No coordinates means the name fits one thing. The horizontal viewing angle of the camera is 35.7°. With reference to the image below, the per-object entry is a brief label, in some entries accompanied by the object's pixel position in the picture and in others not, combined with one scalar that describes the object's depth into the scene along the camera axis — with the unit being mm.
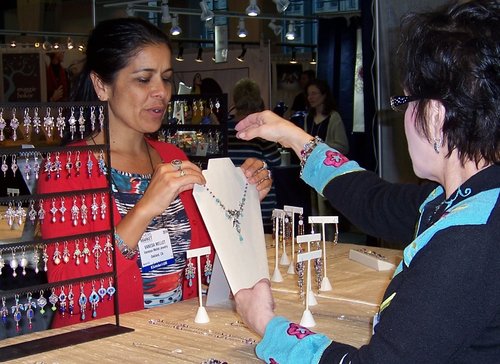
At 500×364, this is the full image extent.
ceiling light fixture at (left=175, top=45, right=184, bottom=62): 8211
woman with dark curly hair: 1038
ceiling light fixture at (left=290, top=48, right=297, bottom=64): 8731
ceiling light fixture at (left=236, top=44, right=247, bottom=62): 7609
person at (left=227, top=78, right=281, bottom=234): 5082
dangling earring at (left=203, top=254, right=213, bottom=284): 2230
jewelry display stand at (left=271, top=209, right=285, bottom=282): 2307
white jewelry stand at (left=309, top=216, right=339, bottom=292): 2173
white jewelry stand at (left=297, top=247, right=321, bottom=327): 1826
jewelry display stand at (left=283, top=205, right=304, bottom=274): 2394
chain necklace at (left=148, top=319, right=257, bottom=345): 1724
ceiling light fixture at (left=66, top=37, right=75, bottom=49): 7328
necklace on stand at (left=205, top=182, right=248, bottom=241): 1890
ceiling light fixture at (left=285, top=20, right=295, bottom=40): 7316
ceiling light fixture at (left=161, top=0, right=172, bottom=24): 6665
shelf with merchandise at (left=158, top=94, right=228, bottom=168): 2709
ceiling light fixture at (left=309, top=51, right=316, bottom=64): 9200
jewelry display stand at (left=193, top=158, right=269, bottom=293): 1809
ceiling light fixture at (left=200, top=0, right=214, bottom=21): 5715
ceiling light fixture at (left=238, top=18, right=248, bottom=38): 7882
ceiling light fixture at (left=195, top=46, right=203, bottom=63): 7968
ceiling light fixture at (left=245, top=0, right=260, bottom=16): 5492
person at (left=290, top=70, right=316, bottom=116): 8266
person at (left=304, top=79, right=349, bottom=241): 6480
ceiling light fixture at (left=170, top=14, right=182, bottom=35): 7471
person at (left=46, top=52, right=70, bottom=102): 7301
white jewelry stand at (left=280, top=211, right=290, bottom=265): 2520
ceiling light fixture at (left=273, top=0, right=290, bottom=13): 4973
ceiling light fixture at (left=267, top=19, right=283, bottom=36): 7891
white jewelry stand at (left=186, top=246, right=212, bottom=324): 1888
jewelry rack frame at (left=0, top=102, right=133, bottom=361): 1667
